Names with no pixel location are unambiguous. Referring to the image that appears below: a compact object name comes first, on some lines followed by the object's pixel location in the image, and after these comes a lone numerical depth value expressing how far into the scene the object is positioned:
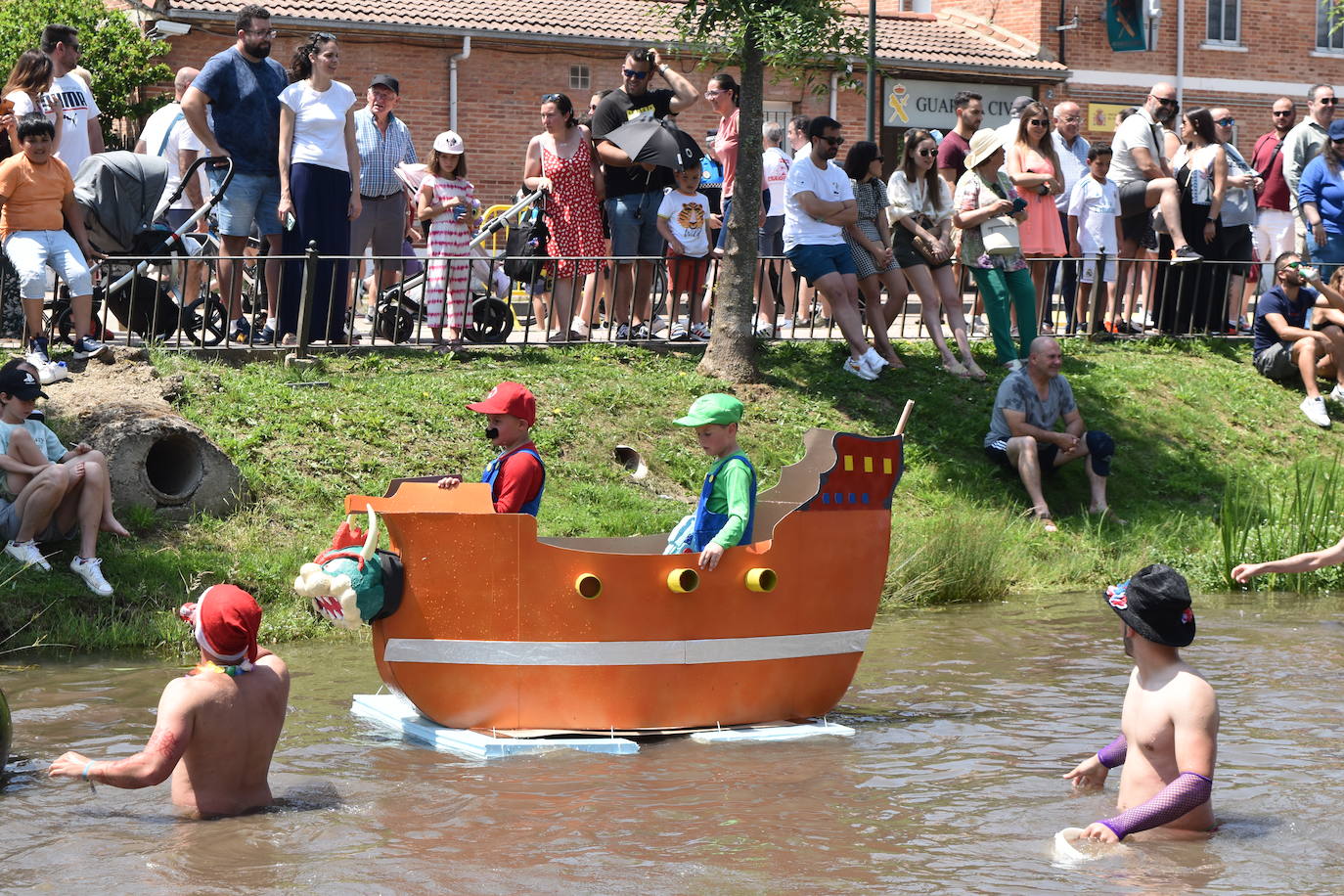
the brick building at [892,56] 28.75
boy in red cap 8.69
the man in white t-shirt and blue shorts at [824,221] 15.06
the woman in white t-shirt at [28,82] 13.34
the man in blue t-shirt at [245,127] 13.94
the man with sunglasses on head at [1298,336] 17.34
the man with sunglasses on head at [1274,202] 19.16
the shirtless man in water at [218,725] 6.66
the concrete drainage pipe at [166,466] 11.32
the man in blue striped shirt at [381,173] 15.22
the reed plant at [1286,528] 13.34
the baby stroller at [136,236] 13.66
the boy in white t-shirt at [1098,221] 18.39
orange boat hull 8.23
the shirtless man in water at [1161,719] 6.34
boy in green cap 8.71
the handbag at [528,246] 16.86
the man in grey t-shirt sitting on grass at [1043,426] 14.43
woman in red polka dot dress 15.41
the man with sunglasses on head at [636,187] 15.73
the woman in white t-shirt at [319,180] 13.84
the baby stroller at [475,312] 14.98
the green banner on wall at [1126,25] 36.19
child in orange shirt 12.41
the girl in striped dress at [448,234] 14.91
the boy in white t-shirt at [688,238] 15.74
